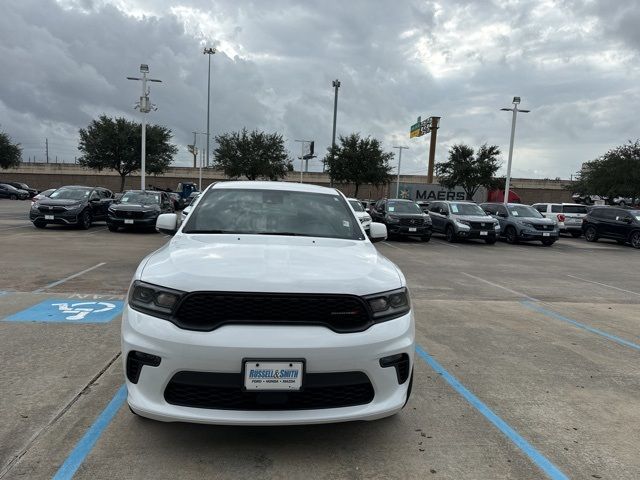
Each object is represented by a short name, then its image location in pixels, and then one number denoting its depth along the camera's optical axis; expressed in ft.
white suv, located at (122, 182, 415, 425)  8.75
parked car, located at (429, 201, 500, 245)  60.29
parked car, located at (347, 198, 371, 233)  54.85
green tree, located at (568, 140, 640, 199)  101.50
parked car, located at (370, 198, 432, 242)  59.26
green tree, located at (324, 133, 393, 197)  124.98
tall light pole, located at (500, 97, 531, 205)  91.56
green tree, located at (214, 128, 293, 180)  138.00
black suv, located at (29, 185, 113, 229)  54.08
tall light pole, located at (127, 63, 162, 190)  79.61
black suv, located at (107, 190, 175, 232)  55.06
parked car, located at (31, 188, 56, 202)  56.13
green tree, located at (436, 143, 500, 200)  118.21
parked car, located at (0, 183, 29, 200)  140.46
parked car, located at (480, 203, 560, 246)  62.28
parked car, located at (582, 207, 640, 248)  66.28
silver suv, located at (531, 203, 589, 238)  79.36
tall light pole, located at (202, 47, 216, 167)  168.39
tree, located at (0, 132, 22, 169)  161.89
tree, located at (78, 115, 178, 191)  117.19
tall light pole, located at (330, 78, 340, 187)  120.78
